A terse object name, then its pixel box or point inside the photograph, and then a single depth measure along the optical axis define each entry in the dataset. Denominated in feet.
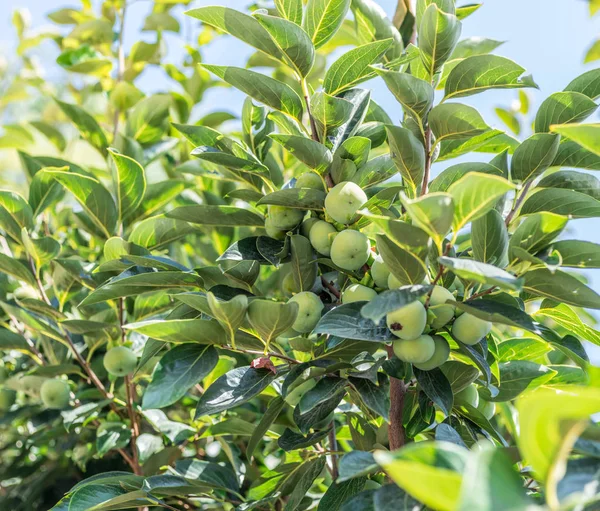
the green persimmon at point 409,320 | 2.06
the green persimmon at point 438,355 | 2.28
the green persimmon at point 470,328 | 2.19
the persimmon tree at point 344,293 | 1.83
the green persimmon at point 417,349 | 2.16
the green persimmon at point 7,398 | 4.41
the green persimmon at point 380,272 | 2.40
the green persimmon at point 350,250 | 2.38
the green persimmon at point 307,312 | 2.46
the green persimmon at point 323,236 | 2.60
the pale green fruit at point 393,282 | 2.22
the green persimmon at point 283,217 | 2.71
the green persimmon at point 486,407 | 2.87
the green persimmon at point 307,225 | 2.75
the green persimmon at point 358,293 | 2.38
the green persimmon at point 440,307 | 2.19
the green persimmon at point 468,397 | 2.60
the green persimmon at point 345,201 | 2.40
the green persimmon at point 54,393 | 3.76
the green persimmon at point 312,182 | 2.67
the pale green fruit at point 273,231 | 2.75
